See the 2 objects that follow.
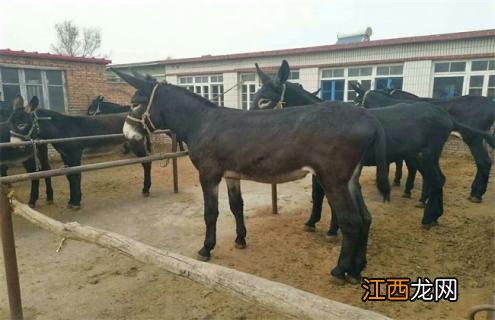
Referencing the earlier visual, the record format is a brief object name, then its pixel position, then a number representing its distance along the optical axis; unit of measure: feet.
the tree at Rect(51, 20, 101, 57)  104.42
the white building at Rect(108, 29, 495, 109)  31.76
